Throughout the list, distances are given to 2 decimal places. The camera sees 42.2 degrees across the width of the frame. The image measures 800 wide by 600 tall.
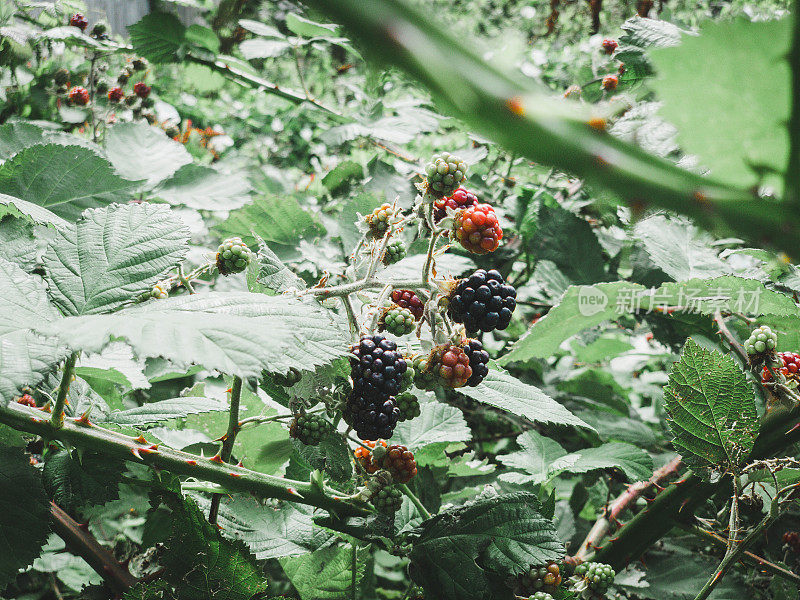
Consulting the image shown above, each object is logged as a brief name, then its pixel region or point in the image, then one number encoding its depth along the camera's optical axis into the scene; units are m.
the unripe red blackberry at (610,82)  0.71
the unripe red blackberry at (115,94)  0.73
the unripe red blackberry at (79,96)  0.74
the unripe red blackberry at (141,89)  0.76
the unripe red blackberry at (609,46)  0.83
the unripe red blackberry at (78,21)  0.74
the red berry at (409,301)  0.39
